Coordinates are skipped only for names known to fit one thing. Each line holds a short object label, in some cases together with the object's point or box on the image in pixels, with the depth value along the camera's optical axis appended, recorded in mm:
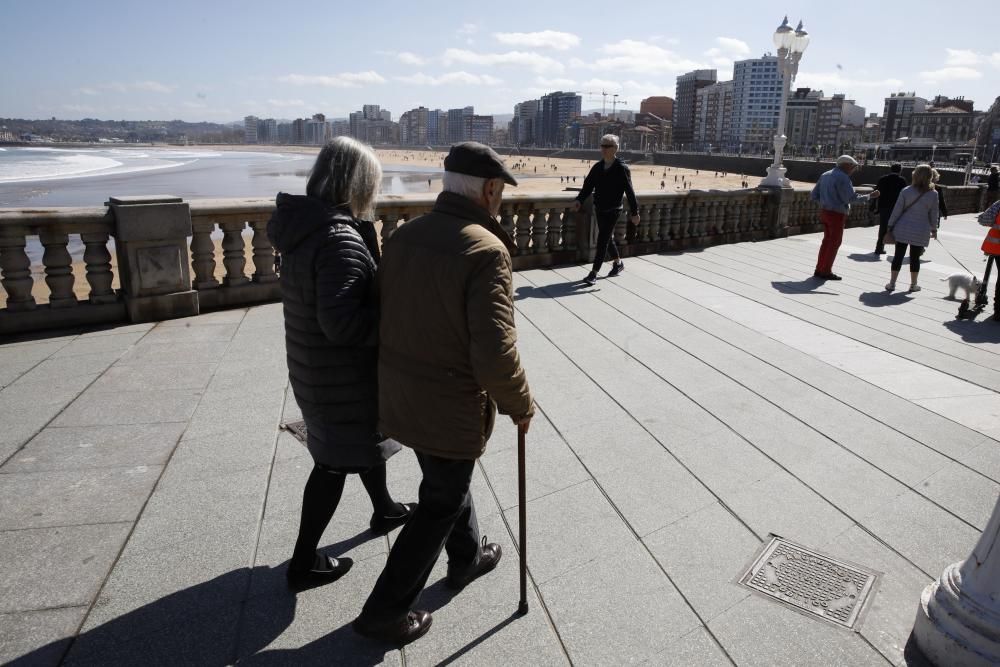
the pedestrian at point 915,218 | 7992
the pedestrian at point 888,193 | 11820
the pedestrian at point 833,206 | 8555
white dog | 6934
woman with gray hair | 2248
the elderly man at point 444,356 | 2000
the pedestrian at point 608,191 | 8102
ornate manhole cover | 2498
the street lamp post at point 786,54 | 12969
